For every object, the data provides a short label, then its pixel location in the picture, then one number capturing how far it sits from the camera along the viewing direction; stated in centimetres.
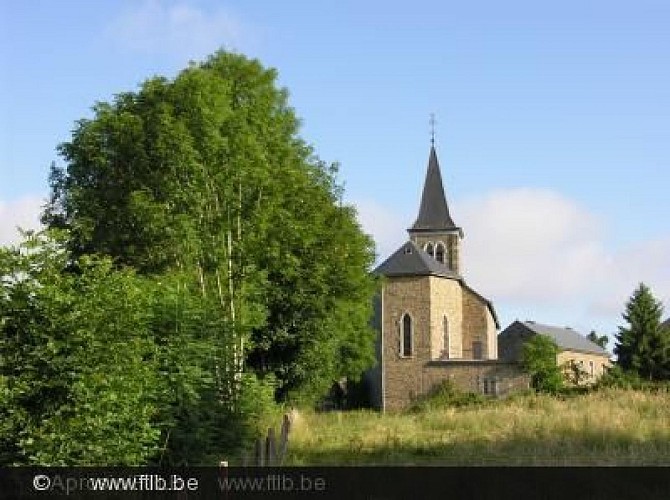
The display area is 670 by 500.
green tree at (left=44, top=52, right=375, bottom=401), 2312
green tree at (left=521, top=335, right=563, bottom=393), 6084
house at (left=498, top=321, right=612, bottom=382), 8356
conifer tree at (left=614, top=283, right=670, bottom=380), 5956
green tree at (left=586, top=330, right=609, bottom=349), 13000
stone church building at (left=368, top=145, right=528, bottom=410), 6141
